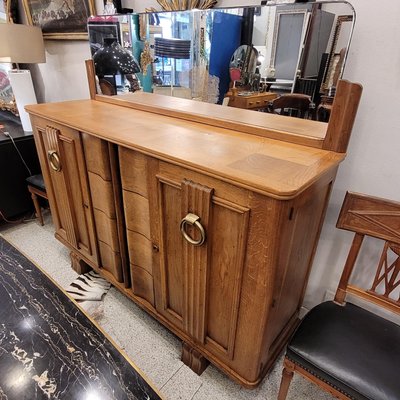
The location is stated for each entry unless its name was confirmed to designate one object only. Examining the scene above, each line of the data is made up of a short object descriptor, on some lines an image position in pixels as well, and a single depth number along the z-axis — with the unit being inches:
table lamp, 78.2
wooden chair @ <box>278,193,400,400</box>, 32.8
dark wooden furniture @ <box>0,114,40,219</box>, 83.5
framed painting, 74.0
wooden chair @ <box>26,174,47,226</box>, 81.5
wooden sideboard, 31.0
